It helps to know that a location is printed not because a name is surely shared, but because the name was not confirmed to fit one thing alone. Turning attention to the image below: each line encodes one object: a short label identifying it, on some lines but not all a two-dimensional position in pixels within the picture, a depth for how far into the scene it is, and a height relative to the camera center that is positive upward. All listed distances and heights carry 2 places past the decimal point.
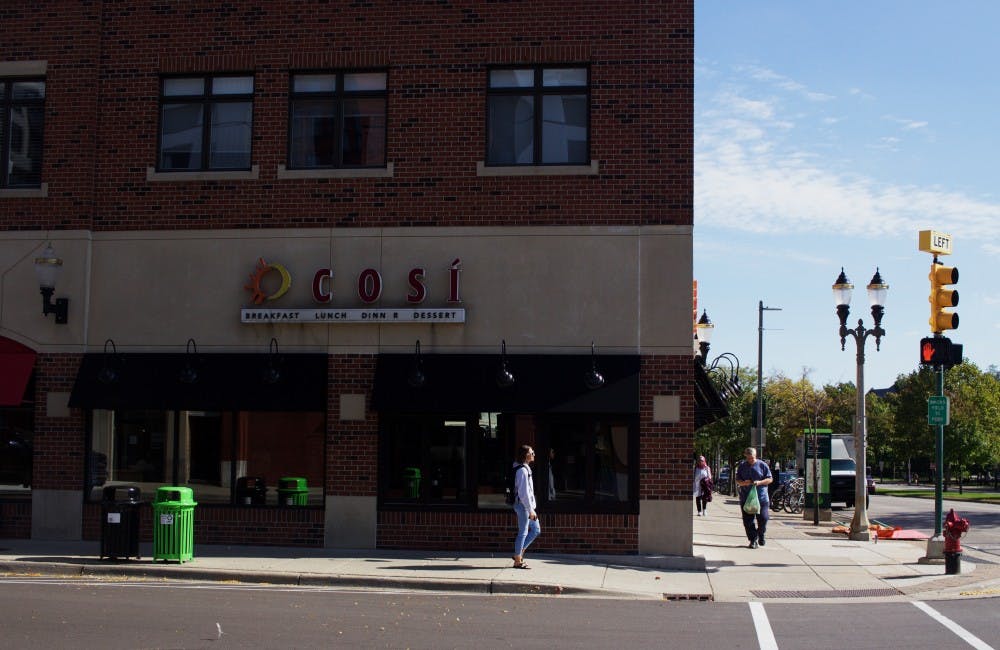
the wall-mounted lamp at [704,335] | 26.22 +1.71
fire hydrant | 14.73 -1.90
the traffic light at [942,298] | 16.34 +1.69
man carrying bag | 17.98 -1.44
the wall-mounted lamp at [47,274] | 16.59 +1.86
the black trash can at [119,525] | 14.24 -1.76
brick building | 15.99 +2.03
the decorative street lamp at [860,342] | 21.30 +1.35
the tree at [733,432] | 53.12 -1.41
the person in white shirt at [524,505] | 14.28 -1.41
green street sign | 16.86 -0.04
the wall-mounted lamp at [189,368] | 16.30 +0.41
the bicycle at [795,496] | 32.50 -2.80
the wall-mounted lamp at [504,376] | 15.67 +0.36
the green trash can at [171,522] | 14.06 -1.69
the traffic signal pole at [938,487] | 16.47 -1.23
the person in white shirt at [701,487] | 27.53 -2.19
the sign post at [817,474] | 26.57 -1.78
